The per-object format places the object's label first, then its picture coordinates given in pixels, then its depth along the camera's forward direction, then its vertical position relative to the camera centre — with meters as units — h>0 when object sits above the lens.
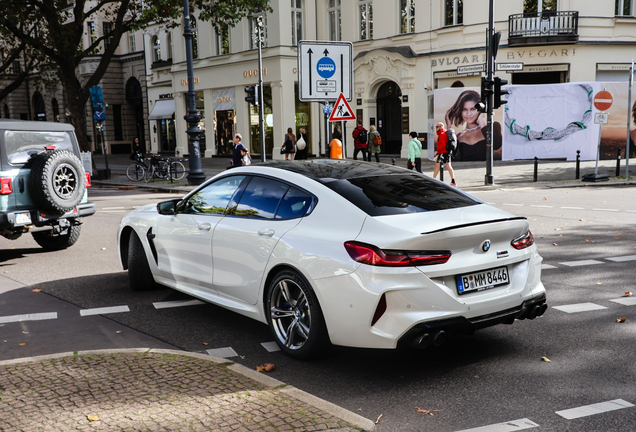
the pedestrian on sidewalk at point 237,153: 20.12 -0.65
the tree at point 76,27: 24.94 +4.42
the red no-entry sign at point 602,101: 17.50 +0.56
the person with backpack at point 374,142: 25.89 -0.56
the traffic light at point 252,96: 24.04 +1.35
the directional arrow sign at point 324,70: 13.38 +1.27
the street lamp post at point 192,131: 20.61 +0.08
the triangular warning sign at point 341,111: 14.50 +0.41
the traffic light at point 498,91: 19.28 +1.00
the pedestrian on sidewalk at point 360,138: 23.94 -0.35
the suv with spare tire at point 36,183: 8.78 -0.62
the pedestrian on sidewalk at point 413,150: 19.64 -0.71
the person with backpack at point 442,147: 18.80 -0.62
